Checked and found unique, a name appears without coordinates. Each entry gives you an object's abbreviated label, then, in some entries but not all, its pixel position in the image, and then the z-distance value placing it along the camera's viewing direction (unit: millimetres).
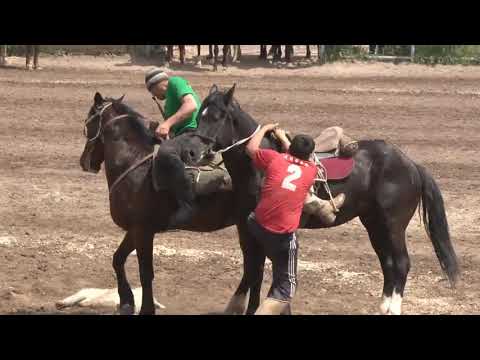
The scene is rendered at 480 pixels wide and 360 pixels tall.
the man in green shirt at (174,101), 13930
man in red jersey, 12562
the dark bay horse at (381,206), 13867
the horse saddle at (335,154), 14258
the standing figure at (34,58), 39075
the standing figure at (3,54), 40729
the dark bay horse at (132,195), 13993
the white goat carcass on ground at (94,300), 15228
